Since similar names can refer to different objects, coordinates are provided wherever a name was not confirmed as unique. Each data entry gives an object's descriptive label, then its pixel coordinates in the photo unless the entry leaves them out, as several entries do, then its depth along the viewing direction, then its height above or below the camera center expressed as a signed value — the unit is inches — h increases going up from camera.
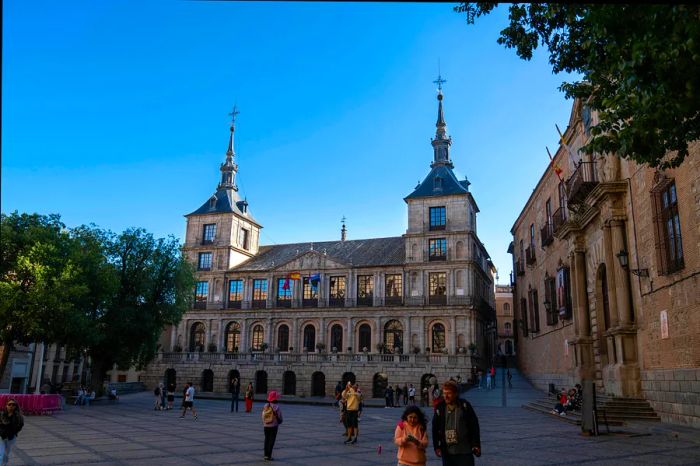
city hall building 1772.9 +168.4
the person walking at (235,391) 1020.5 -75.5
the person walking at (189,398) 850.1 -74.0
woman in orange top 244.1 -37.2
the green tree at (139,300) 1139.3 +110.7
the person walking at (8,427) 369.7 -54.7
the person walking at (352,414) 549.3 -60.6
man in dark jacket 246.8 -33.7
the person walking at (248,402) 1034.7 -94.7
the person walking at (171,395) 1097.4 -89.8
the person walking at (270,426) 426.9 -57.6
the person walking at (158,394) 1039.6 -83.8
